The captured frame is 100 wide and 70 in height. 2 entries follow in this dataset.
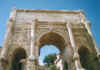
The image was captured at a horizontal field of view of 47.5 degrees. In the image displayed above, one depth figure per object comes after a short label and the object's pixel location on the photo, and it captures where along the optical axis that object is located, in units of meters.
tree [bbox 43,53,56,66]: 36.04
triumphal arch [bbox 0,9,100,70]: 10.83
